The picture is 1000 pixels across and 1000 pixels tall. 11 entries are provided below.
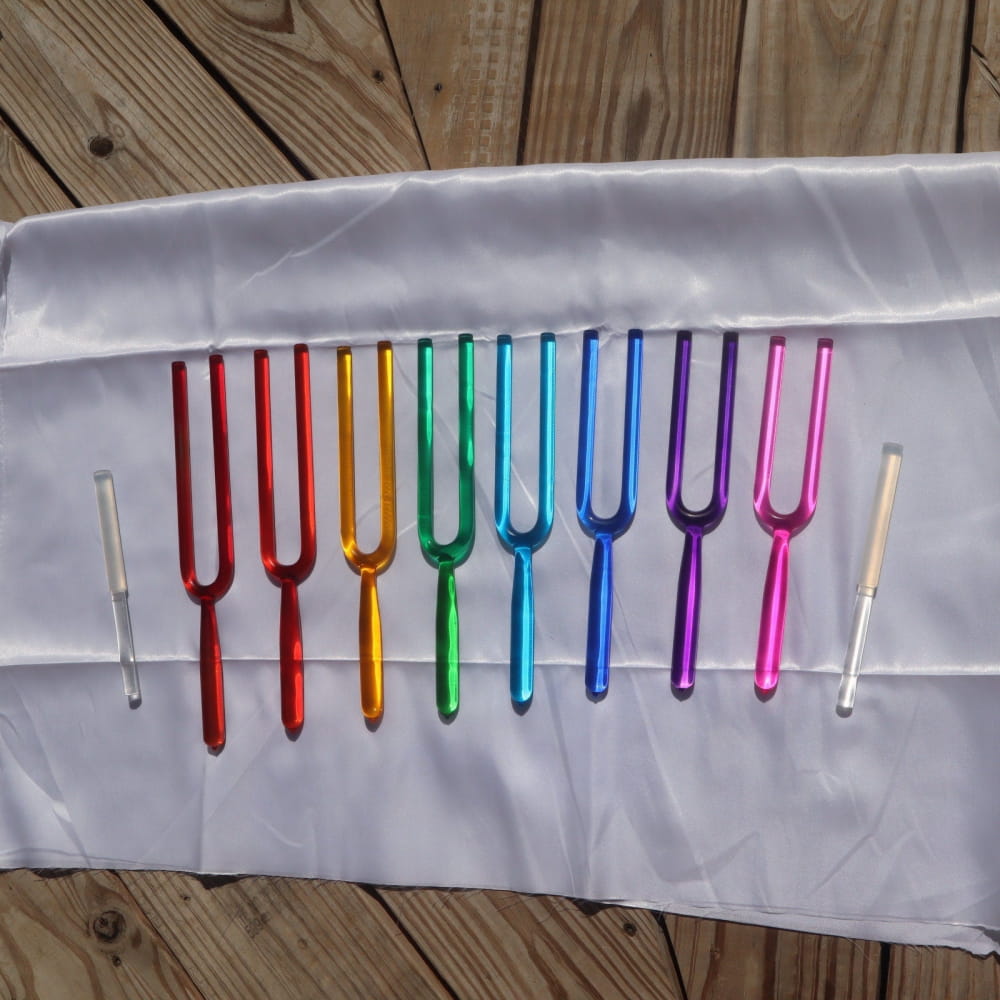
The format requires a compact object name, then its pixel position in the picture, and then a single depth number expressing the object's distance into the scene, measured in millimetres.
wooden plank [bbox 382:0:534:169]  700
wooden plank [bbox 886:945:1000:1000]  611
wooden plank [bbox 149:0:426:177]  709
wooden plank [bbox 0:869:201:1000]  669
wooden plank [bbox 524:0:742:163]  687
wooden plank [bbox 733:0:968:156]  672
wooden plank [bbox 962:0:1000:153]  667
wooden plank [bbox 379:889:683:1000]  632
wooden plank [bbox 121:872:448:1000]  649
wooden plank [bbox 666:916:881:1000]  618
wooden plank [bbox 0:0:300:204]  718
